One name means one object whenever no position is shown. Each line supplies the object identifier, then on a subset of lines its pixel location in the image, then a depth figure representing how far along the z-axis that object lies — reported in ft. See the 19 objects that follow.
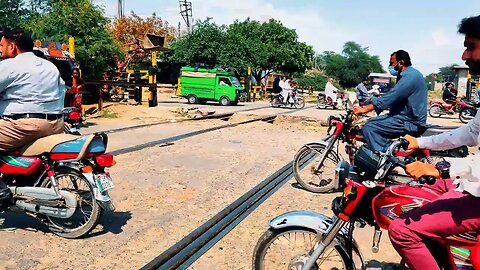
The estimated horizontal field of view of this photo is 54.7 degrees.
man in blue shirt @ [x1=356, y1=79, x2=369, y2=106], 58.49
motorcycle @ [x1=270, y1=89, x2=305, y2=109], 81.30
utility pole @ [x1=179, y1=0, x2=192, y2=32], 164.25
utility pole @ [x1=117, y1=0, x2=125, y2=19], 143.02
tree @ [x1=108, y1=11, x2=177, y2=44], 134.92
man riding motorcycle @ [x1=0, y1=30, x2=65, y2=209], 13.58
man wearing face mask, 17.95
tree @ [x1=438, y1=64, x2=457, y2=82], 259.90
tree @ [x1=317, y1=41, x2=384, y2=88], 195.80
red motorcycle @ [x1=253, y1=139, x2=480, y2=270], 8.24
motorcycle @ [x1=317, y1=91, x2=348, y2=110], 80.43
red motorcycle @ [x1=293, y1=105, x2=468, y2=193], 19.40
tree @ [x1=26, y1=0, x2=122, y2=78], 59.52
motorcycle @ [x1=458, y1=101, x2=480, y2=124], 65.04
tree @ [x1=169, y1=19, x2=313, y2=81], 100.68
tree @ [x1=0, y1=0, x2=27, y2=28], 78.64
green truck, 81.82
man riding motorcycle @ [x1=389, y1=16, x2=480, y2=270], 7.41
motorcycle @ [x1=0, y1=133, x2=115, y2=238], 13.58
